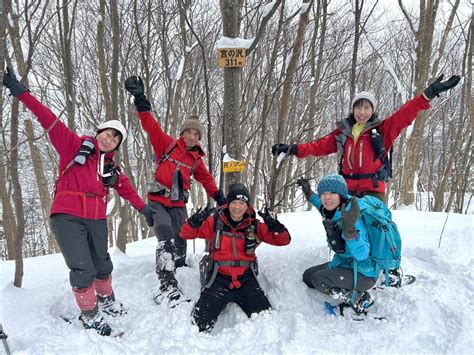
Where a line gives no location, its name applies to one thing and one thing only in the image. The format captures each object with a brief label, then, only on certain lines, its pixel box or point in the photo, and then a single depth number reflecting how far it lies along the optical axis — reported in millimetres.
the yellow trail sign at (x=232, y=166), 3170
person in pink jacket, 2330
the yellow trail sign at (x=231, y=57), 2953
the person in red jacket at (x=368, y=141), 2869
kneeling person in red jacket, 2775
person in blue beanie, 2521
